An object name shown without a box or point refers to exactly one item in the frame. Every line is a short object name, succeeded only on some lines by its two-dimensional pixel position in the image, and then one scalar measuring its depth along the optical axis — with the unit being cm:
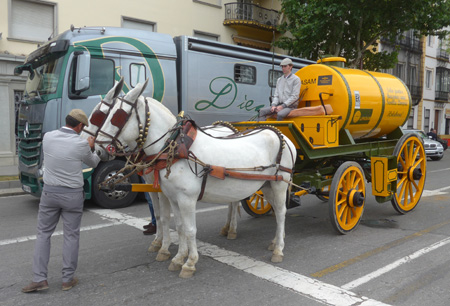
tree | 1622
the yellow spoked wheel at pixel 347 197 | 566
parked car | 1992
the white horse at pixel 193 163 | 399
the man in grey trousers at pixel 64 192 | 383
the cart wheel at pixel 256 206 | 669
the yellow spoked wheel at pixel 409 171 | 707
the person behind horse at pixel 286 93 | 620
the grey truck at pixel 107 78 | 733
